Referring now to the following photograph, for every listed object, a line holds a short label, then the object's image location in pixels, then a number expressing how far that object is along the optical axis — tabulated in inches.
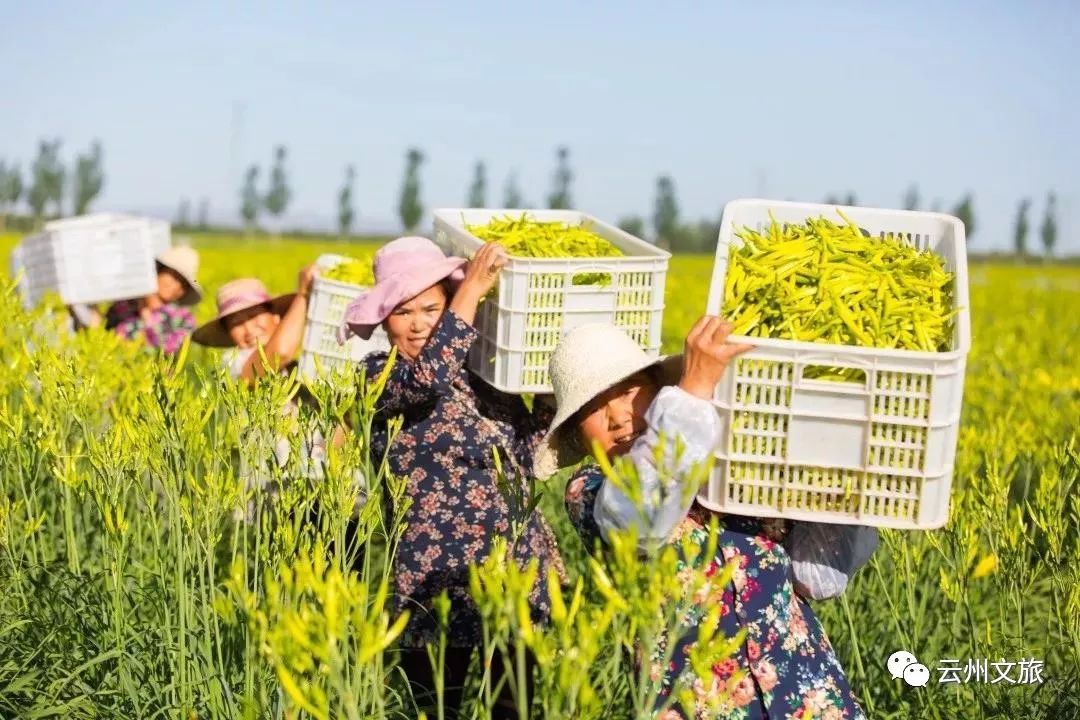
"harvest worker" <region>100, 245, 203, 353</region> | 241.9
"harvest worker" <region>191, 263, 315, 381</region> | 176.9
